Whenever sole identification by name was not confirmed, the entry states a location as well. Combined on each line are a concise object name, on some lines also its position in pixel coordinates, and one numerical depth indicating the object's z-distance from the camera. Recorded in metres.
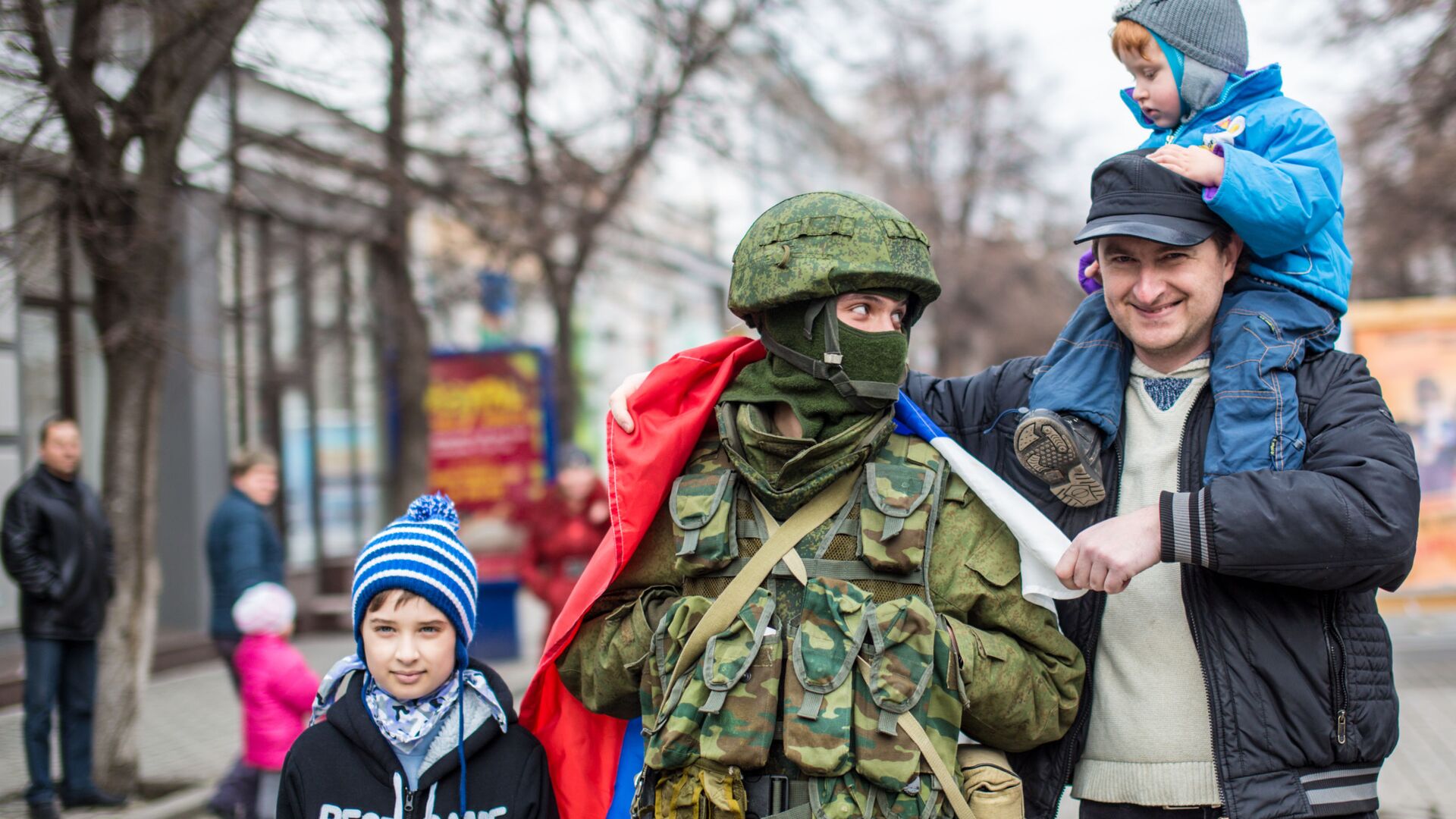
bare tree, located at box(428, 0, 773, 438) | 10.29
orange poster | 10.84
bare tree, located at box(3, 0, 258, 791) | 5.92
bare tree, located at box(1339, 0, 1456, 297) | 9.14
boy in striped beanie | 2.63
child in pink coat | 5.40
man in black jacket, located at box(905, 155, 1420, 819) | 2.08
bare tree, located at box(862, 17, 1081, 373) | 27.00
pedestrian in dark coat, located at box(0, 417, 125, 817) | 6.29
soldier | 2.29
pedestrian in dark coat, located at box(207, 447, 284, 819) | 6.61
